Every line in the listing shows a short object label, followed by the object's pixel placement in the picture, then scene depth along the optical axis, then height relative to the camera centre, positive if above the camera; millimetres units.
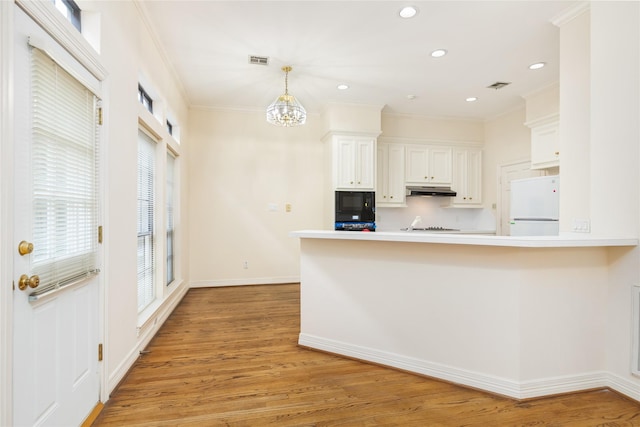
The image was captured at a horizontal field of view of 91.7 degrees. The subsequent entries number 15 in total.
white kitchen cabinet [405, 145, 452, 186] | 5602 +862
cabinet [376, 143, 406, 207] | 5461 +640
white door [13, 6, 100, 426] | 1261 -433
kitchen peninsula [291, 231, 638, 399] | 2037 -680
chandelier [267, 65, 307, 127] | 3527 +1139
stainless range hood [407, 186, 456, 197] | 5441 +357
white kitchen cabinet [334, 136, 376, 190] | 4988 +799
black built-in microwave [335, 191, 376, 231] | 4967 +30
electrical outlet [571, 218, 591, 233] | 2428 -103
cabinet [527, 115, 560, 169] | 4055 +944
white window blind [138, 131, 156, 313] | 3039 -86
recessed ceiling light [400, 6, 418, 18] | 2703 +1777
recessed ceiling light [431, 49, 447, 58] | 3408 +1776
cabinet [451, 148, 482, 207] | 5750 +614
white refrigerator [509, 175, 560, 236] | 3543 +69
